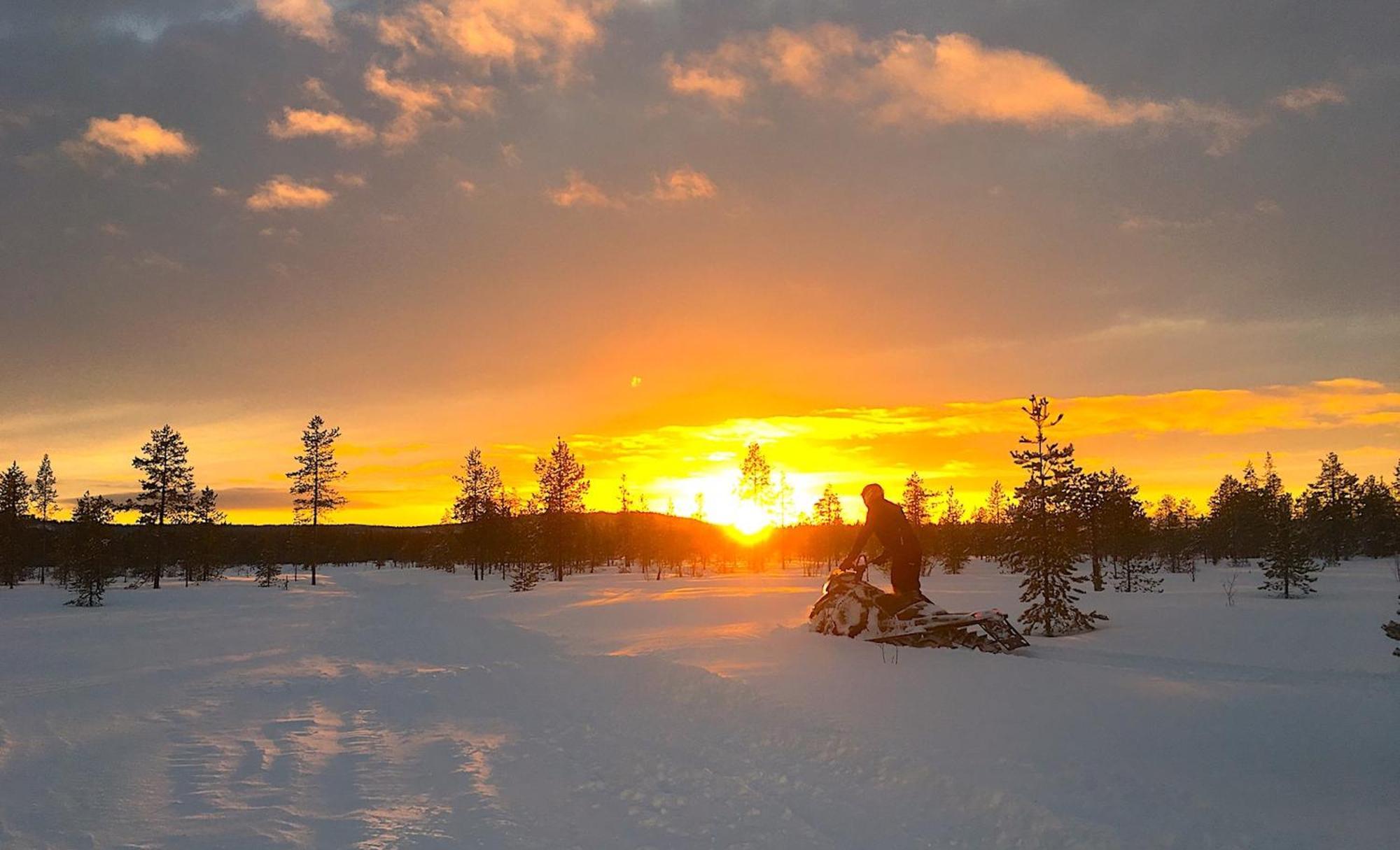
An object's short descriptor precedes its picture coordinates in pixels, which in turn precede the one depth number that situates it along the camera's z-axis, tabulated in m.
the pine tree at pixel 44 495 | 84.44
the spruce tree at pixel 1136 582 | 32.72
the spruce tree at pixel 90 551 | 38.72
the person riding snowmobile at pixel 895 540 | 16.17
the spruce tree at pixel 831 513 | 90.44
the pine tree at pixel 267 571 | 60.75
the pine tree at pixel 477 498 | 73.88
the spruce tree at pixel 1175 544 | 57.27
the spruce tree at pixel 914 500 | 74.44
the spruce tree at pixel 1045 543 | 18.64
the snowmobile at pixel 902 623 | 14.18
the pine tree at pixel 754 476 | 74.62
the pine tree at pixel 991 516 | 68.81
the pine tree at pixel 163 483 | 57.56
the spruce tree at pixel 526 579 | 47.69
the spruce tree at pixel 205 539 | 64.12
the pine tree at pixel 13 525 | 59.06
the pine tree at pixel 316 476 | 70.12
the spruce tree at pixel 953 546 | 57.06
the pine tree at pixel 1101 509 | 26.23
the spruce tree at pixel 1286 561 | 27.25
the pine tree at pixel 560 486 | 62.91
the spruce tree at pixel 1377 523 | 64.94
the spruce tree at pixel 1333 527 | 68.88
